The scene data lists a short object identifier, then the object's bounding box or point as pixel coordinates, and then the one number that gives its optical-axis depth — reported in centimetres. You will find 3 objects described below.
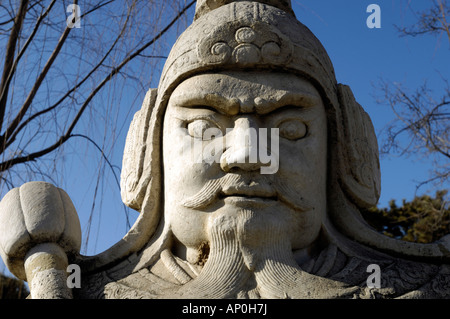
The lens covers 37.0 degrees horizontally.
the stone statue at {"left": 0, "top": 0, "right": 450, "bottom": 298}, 363
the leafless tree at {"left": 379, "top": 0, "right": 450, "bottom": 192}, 721
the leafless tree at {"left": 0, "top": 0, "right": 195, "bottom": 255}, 573
